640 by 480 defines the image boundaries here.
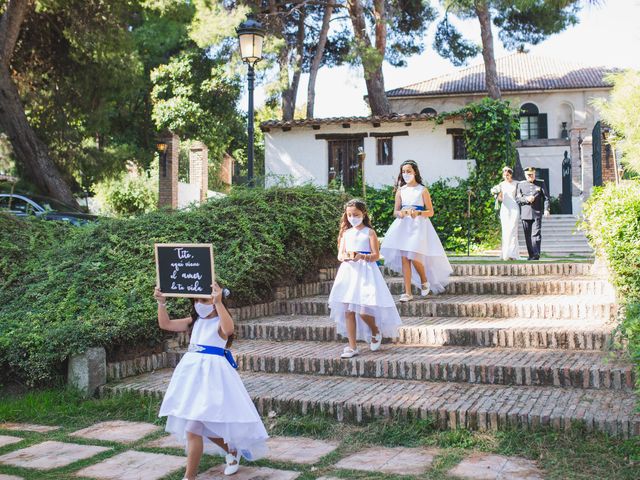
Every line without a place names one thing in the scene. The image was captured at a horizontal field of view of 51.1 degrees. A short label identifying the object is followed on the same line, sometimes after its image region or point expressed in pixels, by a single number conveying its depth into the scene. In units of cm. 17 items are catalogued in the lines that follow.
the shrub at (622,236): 651
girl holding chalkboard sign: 398
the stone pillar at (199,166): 2377
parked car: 1438
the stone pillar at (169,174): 2202
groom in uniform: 1185
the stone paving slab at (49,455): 444
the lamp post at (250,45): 1045
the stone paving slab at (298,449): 437
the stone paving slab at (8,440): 496
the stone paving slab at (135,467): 413
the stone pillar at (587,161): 2224
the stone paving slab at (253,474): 405
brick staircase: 481
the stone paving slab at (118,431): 498
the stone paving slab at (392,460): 407
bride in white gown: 1212
